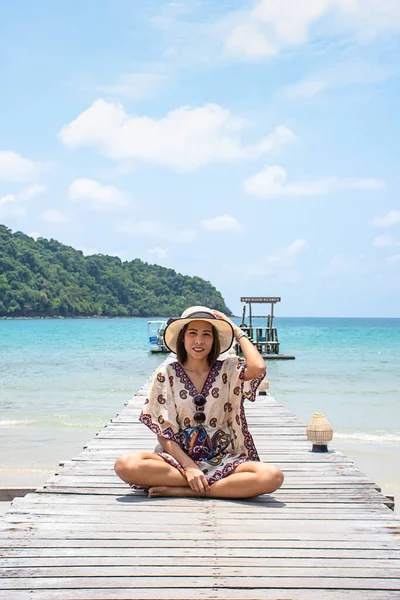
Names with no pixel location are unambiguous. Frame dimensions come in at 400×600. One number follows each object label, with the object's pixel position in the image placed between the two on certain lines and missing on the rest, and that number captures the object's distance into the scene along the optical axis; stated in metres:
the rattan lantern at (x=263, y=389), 11.30
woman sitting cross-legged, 4.45
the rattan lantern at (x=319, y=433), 6.27
